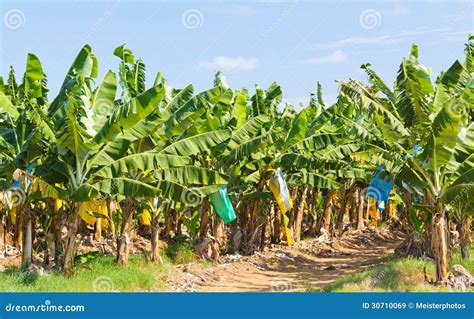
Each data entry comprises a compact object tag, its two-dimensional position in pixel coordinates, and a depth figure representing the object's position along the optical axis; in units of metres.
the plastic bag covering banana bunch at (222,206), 12.58
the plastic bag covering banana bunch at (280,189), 14.68
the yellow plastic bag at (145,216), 14.23
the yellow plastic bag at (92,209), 11.91
